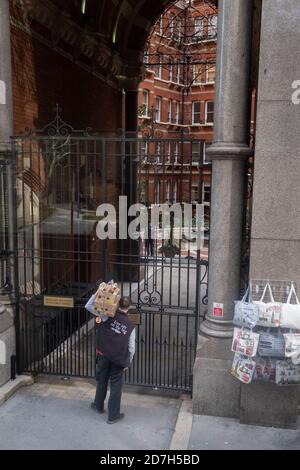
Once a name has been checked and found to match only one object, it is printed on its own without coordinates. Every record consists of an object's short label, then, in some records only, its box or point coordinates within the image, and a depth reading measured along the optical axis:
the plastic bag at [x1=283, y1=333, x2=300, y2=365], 4.88
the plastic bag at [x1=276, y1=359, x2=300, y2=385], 5.03
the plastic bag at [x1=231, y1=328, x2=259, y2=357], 5.01
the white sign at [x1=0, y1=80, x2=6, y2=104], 6.16
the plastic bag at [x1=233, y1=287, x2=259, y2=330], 5.02
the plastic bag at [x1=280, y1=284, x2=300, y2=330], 4.95
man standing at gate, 5.26
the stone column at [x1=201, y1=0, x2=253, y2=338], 5.27
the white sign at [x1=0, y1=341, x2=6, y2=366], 6.28
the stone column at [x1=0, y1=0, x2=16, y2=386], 6.12
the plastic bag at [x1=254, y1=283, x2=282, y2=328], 5.00
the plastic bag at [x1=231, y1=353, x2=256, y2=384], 5.11
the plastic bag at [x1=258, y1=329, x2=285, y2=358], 4.98
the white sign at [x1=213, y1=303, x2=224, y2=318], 5.69
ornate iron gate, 6.28
